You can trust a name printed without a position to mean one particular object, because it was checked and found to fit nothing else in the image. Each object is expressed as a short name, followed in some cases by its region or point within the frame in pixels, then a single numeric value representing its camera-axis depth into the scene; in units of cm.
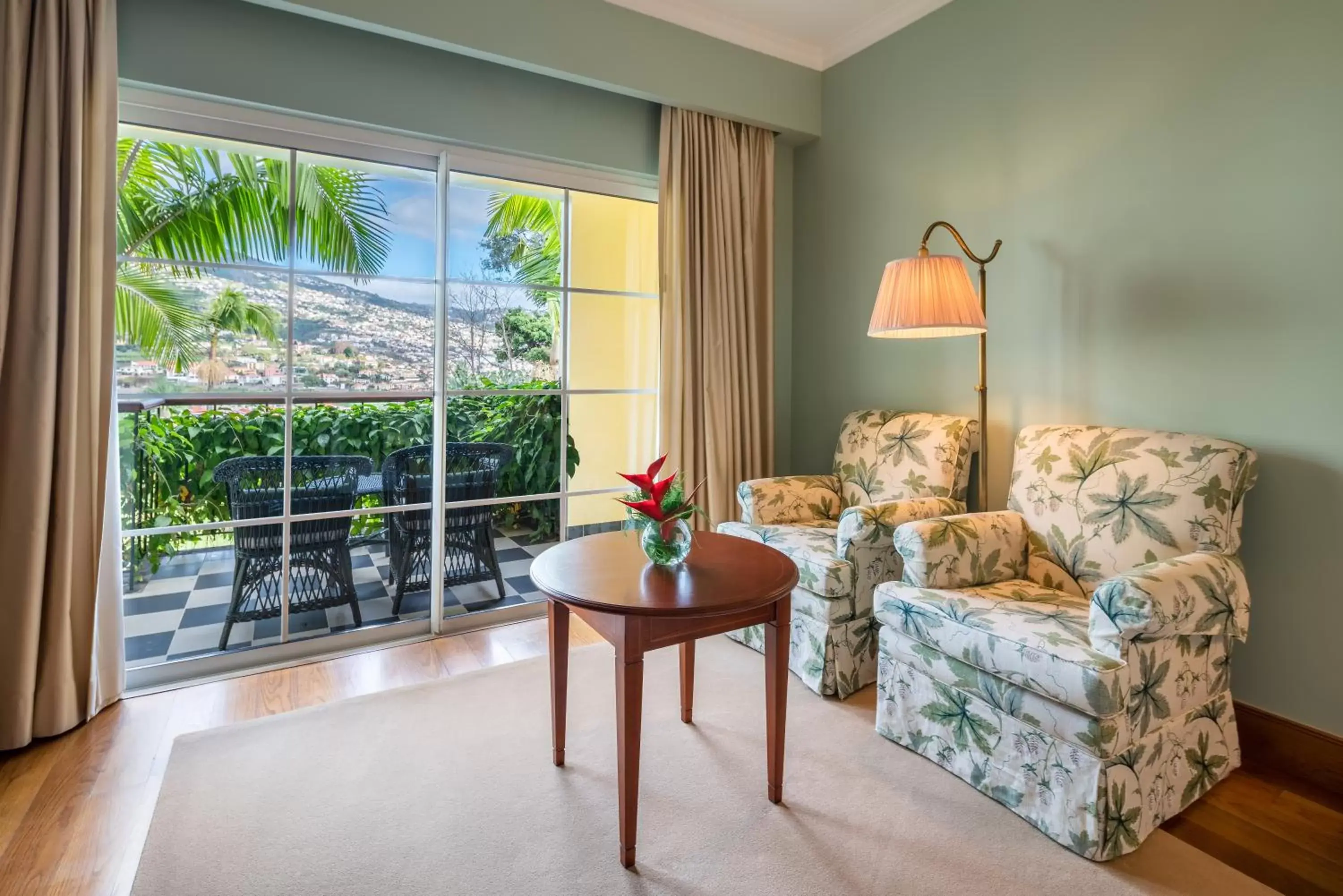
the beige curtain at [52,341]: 205
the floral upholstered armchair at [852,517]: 239
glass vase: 186
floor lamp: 232
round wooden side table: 156
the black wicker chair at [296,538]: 263
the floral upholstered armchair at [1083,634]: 160
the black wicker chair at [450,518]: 294
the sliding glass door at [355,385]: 248
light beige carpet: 154
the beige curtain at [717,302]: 326
